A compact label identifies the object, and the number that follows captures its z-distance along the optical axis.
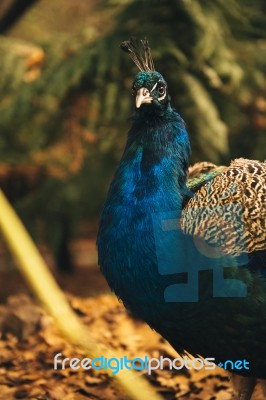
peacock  2.58
